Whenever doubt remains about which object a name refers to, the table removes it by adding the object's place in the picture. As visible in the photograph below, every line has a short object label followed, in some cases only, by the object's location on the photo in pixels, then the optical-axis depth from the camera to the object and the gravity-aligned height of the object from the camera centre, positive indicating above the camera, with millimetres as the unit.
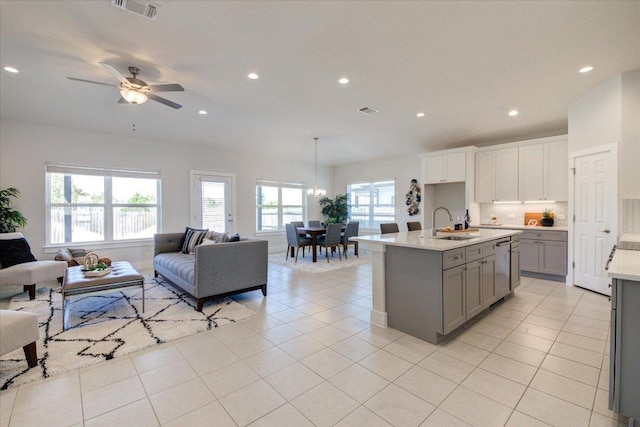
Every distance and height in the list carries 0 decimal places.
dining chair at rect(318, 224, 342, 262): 6311 -574
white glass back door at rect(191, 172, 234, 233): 6539 +237
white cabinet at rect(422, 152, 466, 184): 6023 +940
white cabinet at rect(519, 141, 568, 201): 4945 +705
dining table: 6340 -490
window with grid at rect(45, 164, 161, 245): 5092 +139
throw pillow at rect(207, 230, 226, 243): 4267 -396
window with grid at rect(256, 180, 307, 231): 7848 +198
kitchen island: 2566 -687
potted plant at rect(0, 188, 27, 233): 4301 -57
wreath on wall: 7266 +330
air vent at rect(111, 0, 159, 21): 2164 +1575
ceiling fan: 2955 +1284
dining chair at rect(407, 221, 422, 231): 5147 -274
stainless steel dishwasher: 3453 -716
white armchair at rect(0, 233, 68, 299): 3711 -821
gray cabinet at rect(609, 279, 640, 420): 1535 -750
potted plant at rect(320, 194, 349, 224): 8680 +60
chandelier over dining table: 7043 +465
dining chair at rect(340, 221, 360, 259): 6719 -511
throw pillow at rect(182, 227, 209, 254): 4816 -477
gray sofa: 3445 -756
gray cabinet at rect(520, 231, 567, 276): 4715 -699
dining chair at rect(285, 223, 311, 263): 6445 -633
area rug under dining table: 5807 -1141
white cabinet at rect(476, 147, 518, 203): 5523 +712
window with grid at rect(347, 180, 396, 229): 8094 +254
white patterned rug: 2314 -1197
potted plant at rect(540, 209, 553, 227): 5172 -147
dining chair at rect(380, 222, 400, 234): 4513 -272
